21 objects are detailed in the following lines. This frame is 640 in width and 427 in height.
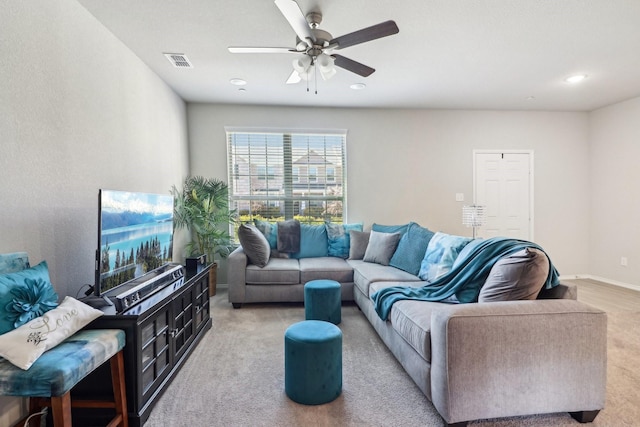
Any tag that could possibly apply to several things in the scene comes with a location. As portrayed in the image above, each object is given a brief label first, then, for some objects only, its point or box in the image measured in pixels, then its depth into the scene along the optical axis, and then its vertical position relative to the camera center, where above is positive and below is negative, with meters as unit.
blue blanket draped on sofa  2.07 -0.56
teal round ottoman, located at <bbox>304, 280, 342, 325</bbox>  2.97 -0.95
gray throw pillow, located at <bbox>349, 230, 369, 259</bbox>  4.10 -0.56
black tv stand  1.69 -0.95
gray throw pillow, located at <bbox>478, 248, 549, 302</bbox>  1.79 -0.45
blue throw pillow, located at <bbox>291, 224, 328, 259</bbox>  4.21 -0.54
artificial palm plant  3.99 -0.14
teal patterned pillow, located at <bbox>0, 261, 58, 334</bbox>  1.33 -0.41
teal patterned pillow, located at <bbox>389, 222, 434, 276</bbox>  3.24 -0.52
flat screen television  1.82 -0.21
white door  4.98 +0.16
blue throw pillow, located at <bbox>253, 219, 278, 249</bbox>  4.19 -0.37
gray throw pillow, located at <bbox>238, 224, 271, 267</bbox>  3.66 -0.50
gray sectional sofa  1.58 -0.83
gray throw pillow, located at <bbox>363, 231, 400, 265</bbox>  3.69 -0.56
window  4.64 +0.44
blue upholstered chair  1.20 -0.68
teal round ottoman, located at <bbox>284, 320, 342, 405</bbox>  1.85 -0.99
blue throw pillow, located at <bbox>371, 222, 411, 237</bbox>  3.82 -0.35
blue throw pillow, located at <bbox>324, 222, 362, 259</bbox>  4.22 -0.49
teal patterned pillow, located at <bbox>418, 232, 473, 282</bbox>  2.65 -0.49
